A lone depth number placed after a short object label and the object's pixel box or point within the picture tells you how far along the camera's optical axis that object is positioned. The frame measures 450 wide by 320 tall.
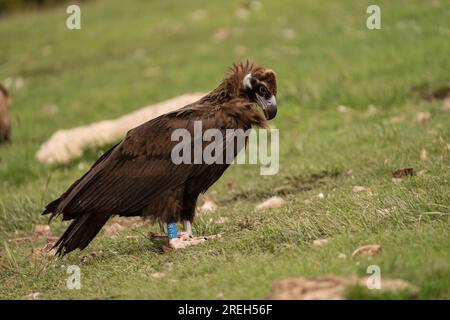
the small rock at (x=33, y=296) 12.25
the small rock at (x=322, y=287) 9.87
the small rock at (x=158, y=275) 12.10
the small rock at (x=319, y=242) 12.25
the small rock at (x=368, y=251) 11.20
